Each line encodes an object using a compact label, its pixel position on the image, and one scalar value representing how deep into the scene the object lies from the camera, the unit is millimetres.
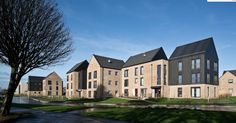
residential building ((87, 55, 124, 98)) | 44489
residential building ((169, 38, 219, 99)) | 32918
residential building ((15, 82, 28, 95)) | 108500
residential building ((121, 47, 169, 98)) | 37454
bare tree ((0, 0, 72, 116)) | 11924
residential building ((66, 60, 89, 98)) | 51585
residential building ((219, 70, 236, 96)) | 49750
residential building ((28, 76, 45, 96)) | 87003
